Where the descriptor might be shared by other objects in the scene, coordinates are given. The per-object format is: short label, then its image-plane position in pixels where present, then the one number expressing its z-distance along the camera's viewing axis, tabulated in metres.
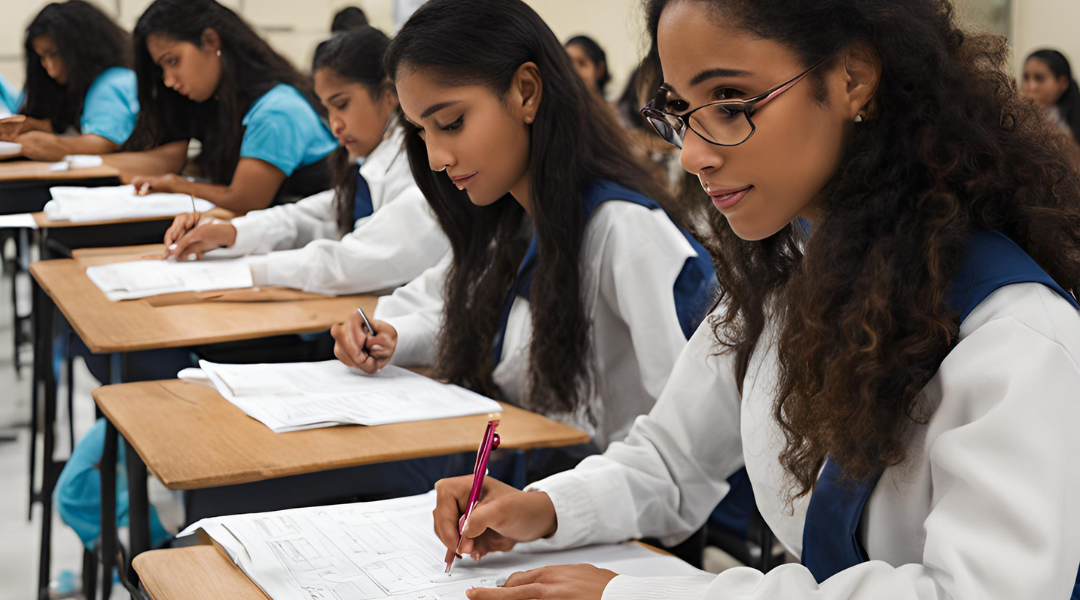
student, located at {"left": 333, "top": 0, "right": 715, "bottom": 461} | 1.71
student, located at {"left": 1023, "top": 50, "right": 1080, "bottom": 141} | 6.48
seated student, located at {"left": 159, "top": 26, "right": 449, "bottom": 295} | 2.56
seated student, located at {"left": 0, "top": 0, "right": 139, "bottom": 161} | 4.31
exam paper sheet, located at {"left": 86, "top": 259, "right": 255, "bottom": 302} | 2.42
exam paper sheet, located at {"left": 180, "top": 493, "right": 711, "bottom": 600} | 1.06
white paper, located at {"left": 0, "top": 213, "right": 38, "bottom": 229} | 3.17
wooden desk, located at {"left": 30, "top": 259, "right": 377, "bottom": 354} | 2.03
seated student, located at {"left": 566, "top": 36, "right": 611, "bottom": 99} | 7.38
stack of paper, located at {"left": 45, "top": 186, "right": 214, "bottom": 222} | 3.07
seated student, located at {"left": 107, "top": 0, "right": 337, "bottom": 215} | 3.54
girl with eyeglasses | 0.81
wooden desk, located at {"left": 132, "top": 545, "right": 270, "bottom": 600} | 1.05
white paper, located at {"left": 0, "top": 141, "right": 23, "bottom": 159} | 3.60
